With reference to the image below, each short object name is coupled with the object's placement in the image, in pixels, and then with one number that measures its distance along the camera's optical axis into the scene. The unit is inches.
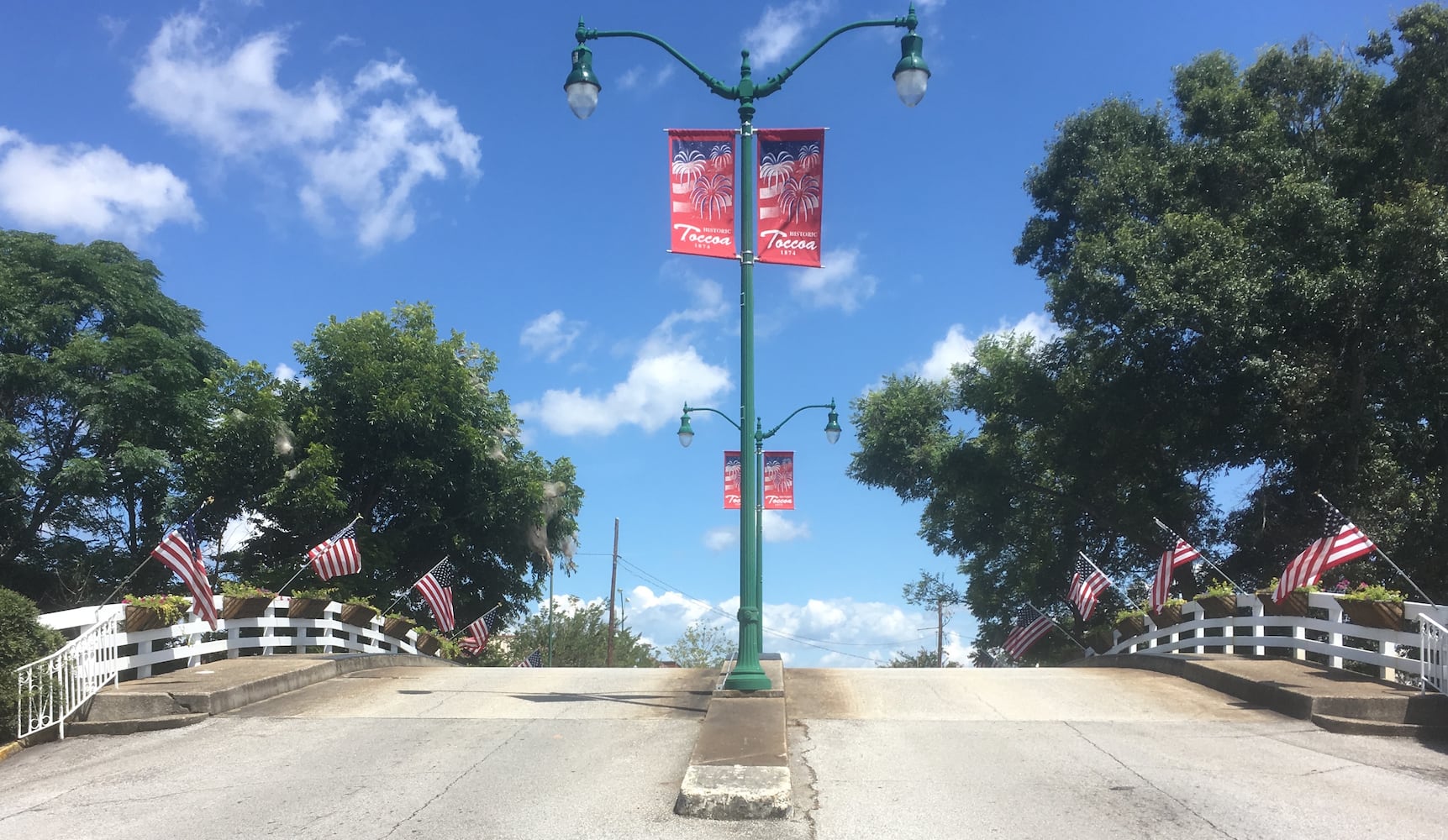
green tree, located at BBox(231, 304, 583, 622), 1059.3
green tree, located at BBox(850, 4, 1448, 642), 853.8
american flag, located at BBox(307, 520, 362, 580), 730.2
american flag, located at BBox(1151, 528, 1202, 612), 721.0
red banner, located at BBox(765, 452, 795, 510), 1051.9
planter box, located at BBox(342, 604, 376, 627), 751.7
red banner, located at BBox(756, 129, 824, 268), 459.8
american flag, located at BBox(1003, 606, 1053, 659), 1151.0
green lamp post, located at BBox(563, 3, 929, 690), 447.8
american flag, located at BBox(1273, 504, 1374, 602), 494.6
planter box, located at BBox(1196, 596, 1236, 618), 617.0
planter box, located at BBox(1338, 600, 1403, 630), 443.5
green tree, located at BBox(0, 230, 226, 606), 1069.8
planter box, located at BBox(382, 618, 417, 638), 848.3
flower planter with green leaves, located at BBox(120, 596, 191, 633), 464.2
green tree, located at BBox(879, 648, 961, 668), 3105.3
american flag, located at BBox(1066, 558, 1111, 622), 869.8
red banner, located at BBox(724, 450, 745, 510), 1005.2
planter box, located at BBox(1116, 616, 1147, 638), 781.3
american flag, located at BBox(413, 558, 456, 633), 890.1
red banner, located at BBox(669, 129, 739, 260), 455.5
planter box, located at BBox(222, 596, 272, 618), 578.6
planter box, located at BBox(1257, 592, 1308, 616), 550.6
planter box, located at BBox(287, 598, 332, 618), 650.2
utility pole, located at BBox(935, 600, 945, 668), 2640.3
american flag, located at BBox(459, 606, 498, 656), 1197.7
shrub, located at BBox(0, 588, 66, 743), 362.6
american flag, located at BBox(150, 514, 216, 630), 500.4
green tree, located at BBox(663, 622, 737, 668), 2928.2
